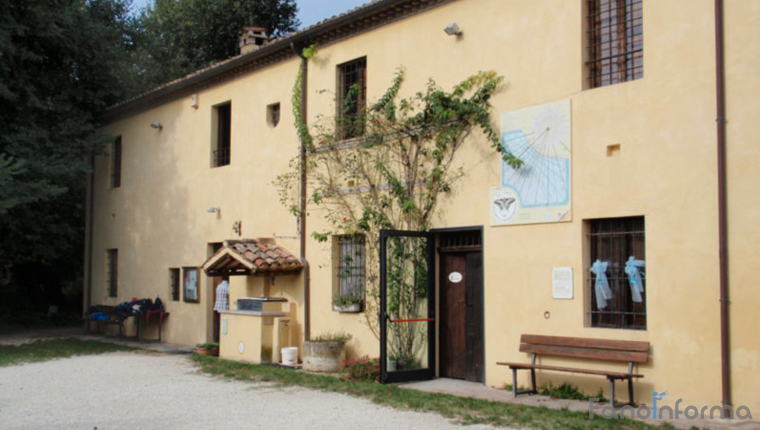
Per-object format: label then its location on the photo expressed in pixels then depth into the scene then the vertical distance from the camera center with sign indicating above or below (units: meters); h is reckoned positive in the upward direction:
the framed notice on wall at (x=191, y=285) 17.16 -0.36
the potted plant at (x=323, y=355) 12.50 -1.43
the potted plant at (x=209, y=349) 15.10 -1.61
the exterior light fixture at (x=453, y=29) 11.37 +3.69
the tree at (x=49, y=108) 17.34 +3.98
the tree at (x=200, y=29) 27.73 +9.11
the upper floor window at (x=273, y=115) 15.44 +3.21
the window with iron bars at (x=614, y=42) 9.52 +2.99
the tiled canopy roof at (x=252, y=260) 13.70 +0.18
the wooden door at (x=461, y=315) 11.24 -0.69
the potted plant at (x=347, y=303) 12.94 -0.58
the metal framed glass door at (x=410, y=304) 11.55 -0.53
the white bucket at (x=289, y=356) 13.36 -1.54
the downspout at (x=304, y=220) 13.92 +0.95
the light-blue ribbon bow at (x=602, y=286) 9.46 -0.19
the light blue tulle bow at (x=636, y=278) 9.10 -0.08
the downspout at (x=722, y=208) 8.10 +0.71
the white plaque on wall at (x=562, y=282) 9.71 -0.15
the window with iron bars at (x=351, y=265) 13.16 +0.09
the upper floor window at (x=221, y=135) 17.14 +3.09
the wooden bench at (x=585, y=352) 8.70 -1.00
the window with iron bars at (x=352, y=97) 13.20 +3.12
